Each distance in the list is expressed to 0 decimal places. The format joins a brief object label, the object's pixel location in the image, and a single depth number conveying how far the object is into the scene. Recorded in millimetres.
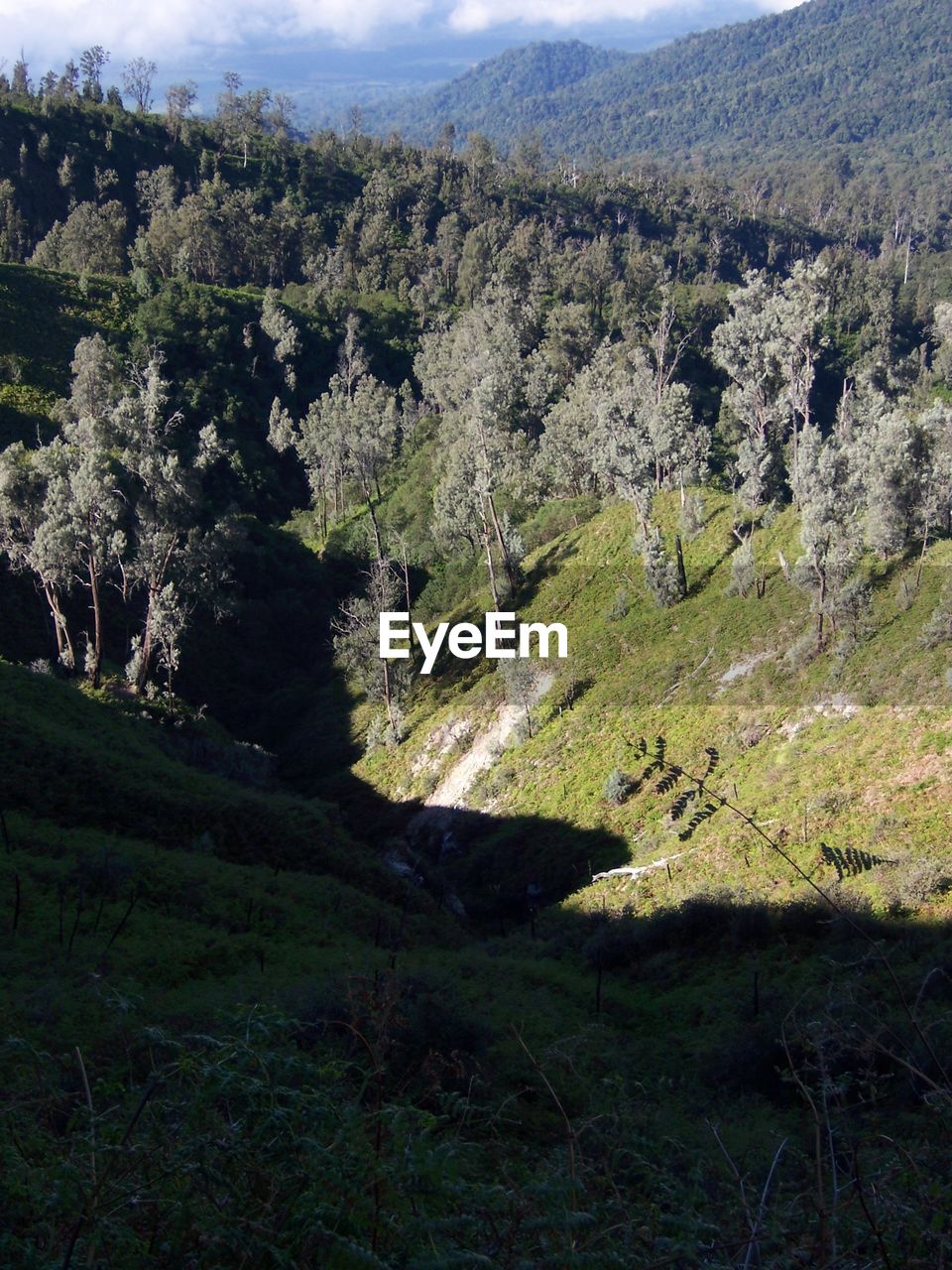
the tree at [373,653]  33562
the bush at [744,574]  29672
